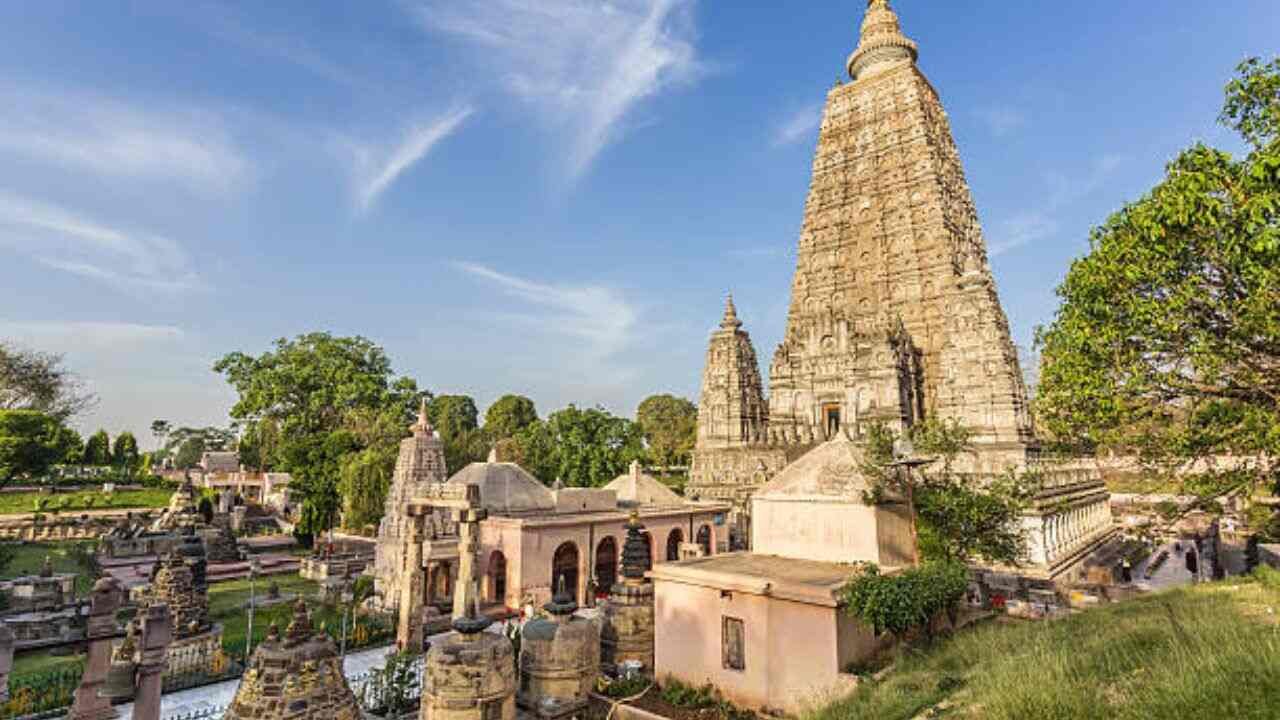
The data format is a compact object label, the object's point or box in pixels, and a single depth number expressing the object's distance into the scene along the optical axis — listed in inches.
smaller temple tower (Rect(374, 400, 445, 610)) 793.6
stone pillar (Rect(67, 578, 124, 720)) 385.4
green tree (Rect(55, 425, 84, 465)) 1598.2
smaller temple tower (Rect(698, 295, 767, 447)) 1445.6
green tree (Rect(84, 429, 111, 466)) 2517.2
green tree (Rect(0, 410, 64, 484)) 1365.5
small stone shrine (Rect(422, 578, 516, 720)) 396.8
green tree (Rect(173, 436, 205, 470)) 3688.7
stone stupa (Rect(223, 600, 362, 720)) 306.7
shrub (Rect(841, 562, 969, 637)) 402.0
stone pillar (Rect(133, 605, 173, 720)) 384.2
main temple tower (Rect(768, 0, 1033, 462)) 1144.2
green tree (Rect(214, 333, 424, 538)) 1995.6
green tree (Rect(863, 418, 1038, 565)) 552.9
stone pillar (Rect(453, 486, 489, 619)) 641.0
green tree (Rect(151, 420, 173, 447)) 3860.7
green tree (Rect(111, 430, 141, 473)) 2608.3
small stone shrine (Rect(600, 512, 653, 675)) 573.9
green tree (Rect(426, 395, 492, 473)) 1812.3
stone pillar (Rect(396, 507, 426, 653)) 671.8
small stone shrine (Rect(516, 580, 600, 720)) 491.5
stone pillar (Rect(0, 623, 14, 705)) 318.7
